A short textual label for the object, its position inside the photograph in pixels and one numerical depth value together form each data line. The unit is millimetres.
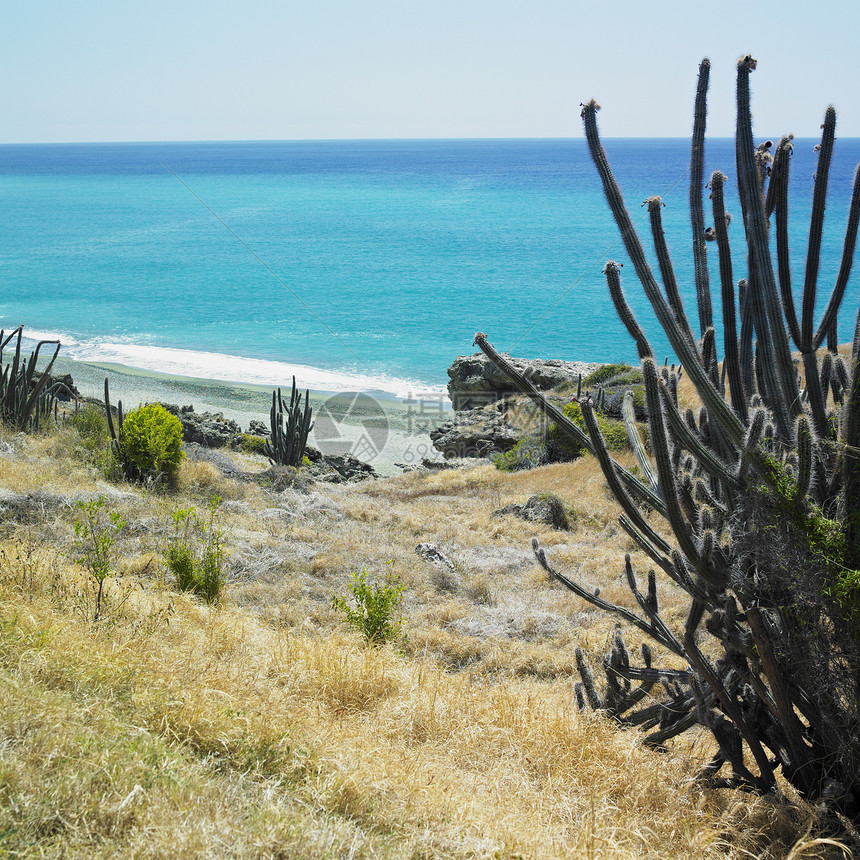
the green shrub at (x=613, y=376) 21422
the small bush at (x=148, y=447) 11609
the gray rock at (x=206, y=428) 18234
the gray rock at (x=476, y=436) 20547
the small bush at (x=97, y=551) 5139
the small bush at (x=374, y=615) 5906
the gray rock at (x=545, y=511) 11594
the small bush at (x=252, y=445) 18923
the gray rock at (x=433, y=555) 9117
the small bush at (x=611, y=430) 15498
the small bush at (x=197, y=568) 6391
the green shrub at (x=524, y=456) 17766
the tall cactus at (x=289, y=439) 16150
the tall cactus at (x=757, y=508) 3010
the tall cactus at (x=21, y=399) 12922
